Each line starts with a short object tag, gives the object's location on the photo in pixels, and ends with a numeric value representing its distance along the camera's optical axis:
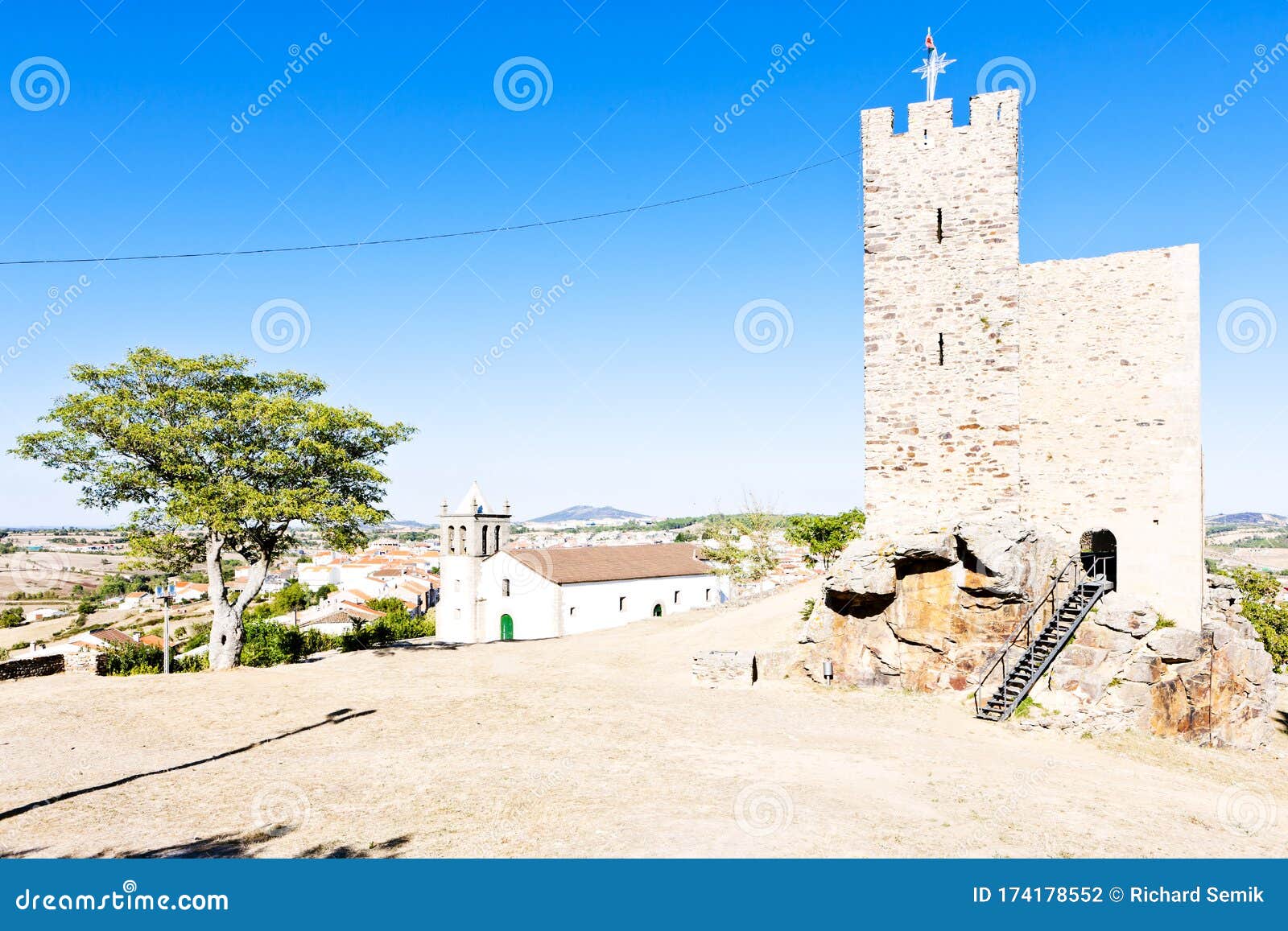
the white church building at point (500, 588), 46.38
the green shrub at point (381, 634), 27.11
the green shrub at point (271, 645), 24.12
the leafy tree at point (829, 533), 41.16
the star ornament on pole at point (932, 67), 18.94
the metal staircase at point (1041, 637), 17.22
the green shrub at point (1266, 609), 32.19
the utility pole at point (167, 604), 21.80
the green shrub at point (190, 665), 23.64
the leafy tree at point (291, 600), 83.81
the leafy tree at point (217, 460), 21.38
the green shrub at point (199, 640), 55.84
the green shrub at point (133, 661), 22.05
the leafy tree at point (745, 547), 50.66
